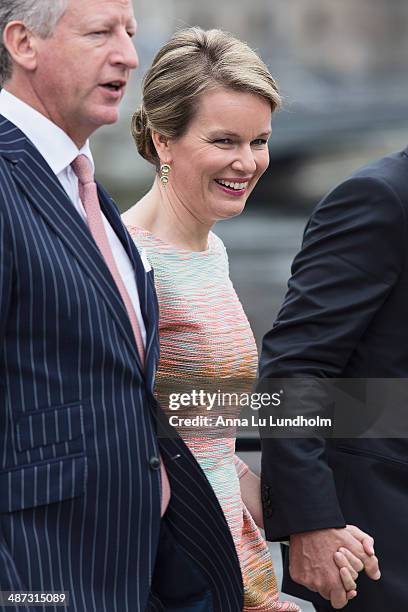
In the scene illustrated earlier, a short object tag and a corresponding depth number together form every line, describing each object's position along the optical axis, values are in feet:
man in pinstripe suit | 13.62
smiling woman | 17.87
